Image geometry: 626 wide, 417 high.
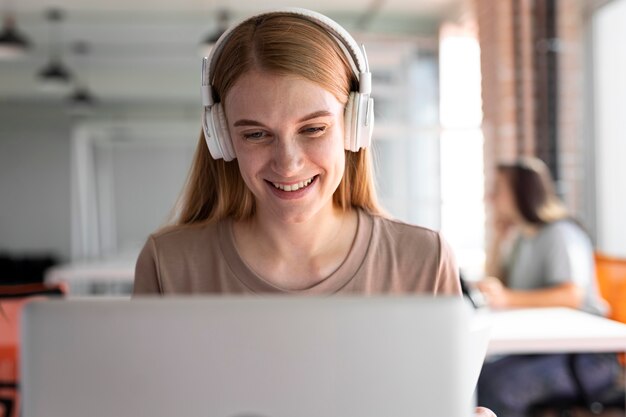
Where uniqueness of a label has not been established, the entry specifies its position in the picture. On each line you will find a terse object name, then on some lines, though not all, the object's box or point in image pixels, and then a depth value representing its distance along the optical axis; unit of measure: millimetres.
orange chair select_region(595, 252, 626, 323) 2986
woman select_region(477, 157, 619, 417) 2689
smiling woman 1123
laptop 665
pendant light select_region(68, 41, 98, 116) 8703
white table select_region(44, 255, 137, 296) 4809
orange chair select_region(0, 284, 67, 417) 2211
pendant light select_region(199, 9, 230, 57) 5504
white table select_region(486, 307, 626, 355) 2215
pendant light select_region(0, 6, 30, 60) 5359
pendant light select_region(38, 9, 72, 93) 6668
